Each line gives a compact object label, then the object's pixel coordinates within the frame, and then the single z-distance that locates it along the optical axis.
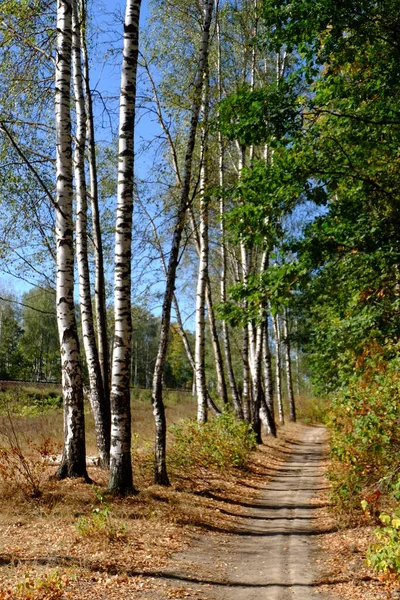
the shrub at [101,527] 6.79
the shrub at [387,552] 4.88
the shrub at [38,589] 4.78
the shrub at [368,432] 7.76
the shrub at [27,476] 8.39
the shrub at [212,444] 12.82
